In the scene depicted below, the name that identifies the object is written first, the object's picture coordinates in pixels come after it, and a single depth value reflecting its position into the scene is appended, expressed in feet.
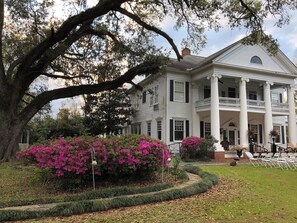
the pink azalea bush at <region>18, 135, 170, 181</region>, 25.58
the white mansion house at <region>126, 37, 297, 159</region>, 76.59
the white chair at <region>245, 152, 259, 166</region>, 57.80
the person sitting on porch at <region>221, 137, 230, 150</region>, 79.28
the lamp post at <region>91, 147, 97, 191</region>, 25.65
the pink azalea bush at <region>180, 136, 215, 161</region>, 66.80
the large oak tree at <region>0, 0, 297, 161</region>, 45.37
